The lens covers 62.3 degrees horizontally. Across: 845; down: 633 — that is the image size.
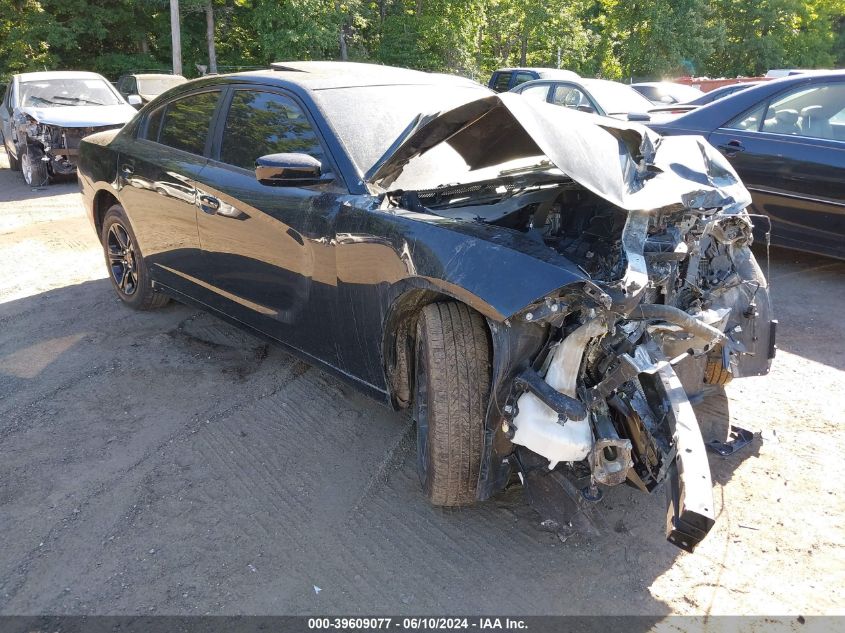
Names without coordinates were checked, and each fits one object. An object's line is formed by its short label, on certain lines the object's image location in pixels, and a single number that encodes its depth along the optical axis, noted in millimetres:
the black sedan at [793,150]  5297
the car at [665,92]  12555
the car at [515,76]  12992
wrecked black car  2455
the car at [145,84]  14660
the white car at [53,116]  10359
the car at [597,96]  9195
